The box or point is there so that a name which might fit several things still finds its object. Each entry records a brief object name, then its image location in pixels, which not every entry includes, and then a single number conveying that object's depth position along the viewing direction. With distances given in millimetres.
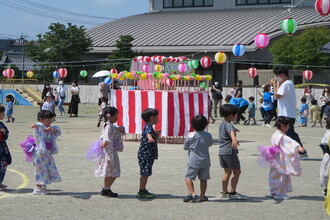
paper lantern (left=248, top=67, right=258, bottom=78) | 32759
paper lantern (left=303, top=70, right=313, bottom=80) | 31781
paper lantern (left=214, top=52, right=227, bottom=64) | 25734
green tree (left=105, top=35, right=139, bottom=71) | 43000
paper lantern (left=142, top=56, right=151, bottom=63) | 15734
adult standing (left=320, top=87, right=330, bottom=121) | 20458
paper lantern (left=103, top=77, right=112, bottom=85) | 23109
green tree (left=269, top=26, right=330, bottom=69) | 37469
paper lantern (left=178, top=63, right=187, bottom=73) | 15680
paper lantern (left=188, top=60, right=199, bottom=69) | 17338
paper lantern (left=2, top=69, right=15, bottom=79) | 35906
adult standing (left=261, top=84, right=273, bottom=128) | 21141
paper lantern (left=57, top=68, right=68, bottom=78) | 35906
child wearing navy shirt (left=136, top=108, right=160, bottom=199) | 7777
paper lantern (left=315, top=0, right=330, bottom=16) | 13820
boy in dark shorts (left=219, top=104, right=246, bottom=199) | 7766
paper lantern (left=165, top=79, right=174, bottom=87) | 14855
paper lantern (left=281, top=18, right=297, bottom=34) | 18797
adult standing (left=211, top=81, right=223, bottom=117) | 25781
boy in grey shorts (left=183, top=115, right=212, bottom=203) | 7535
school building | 41656
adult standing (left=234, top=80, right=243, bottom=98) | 22031
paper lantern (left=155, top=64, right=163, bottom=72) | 15617
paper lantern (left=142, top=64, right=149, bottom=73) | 16391
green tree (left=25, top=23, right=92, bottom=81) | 45031
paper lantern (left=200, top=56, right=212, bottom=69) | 26620
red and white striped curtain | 14297
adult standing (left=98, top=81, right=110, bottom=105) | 23064
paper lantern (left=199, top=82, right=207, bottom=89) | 15987
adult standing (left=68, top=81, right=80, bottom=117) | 25312
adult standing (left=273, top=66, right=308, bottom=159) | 11013
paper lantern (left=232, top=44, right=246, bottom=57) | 25234
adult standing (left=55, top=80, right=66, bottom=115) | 26250
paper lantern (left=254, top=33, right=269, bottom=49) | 21734
